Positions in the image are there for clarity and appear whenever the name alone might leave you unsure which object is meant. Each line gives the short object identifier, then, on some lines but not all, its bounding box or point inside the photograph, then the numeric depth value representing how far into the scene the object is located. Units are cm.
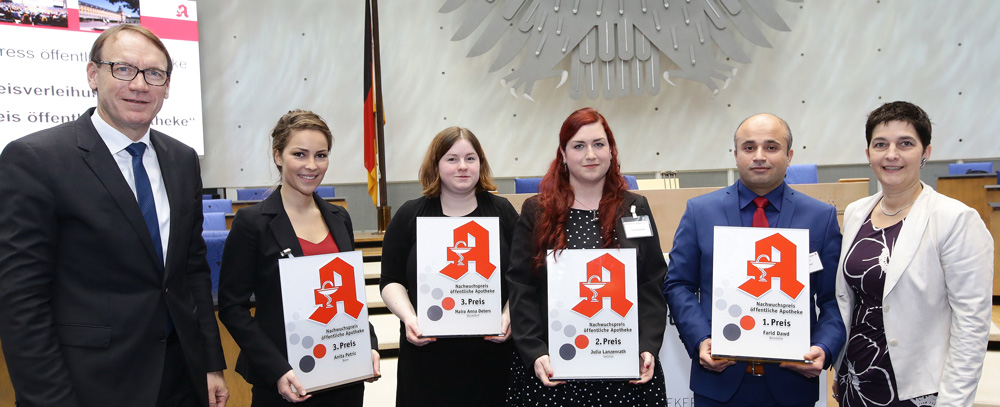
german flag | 627
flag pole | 618
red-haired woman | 159
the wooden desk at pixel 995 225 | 397
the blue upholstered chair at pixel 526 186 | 459
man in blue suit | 155
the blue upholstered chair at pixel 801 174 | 459
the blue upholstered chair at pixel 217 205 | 513
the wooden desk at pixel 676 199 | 378
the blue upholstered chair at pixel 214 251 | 259
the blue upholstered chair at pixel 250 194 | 614
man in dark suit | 119
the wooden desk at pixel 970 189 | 455
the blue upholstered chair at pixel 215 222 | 389
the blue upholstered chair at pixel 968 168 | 579
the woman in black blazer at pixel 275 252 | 159
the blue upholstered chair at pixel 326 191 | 619
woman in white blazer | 147
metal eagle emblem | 626
